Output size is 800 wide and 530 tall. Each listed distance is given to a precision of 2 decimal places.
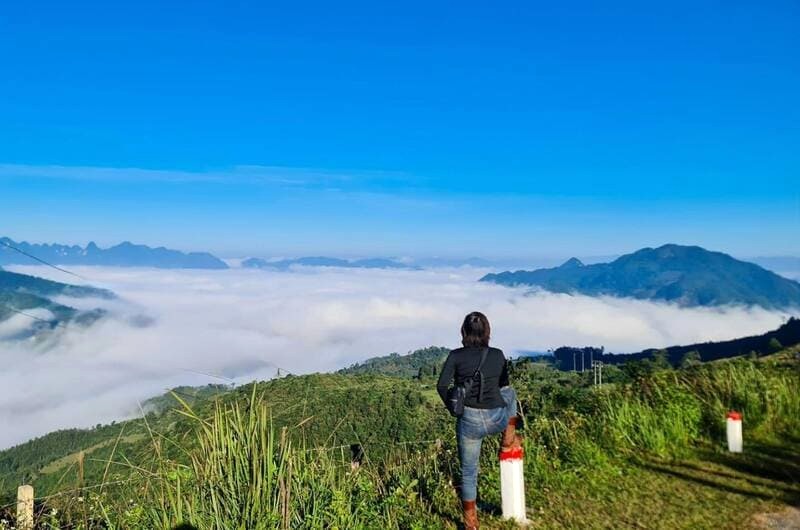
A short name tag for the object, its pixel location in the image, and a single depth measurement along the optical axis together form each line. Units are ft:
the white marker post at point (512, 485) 18.42
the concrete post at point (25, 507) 17.35
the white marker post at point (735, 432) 26.35
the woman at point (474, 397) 16.39
